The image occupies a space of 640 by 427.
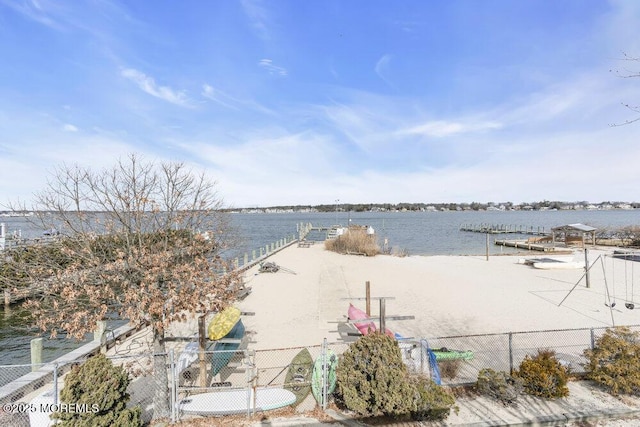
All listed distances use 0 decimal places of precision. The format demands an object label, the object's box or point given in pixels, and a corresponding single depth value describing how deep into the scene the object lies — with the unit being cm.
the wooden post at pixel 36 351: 856
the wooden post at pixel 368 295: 1313
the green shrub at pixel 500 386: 674
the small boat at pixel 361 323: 1074
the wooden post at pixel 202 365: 741
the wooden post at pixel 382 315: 916
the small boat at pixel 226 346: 852
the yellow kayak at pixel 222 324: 901
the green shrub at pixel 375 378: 600
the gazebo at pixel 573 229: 2341
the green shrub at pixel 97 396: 504
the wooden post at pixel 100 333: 926
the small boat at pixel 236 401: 634
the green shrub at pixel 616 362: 688
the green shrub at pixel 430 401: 607
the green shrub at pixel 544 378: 678
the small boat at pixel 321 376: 682
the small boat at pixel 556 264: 2405
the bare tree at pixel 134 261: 579
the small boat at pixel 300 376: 696
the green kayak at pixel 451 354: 842
